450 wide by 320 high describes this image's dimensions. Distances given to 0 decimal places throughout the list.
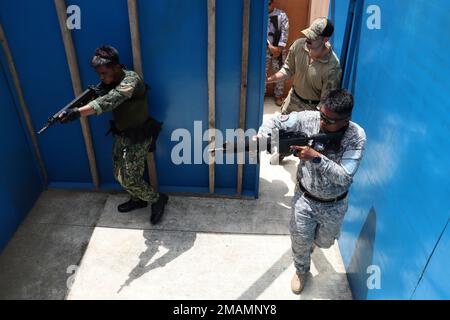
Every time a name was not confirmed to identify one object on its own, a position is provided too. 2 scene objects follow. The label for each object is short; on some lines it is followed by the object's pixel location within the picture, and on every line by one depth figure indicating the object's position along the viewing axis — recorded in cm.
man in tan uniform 421
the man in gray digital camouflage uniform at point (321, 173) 304
